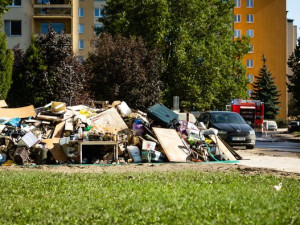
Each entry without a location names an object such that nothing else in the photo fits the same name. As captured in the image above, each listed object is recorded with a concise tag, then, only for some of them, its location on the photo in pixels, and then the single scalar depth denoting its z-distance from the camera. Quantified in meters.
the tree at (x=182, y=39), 48.44
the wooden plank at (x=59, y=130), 19.23
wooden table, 17.47
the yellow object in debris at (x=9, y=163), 17.45
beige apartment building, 54.12
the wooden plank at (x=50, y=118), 20.06
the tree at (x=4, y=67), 32.44
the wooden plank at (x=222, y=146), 19.19
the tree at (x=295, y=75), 58.32
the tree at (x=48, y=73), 33.03
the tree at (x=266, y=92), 77.06
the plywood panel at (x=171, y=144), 18.23
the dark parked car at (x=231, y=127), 25.03
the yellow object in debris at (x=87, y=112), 20.80
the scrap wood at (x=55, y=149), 17.88
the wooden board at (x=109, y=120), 19.84
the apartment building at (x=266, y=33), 88.62
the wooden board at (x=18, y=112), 20.62
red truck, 48.94
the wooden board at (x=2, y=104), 22.45
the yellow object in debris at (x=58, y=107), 20.50
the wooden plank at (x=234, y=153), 19.64
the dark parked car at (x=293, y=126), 56.03
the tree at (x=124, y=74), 41.84
